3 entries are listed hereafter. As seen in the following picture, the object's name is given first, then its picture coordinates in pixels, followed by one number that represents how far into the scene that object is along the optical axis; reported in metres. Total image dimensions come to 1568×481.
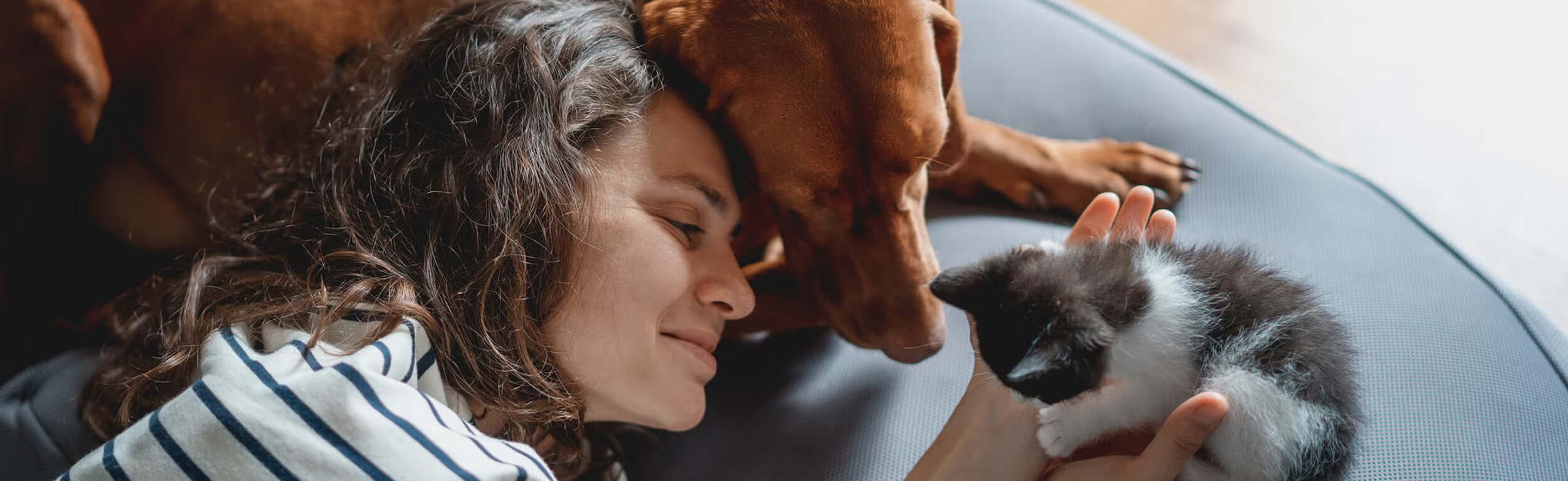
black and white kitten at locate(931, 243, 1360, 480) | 0.55
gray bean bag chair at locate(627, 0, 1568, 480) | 0.67
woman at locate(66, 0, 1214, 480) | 0.63
